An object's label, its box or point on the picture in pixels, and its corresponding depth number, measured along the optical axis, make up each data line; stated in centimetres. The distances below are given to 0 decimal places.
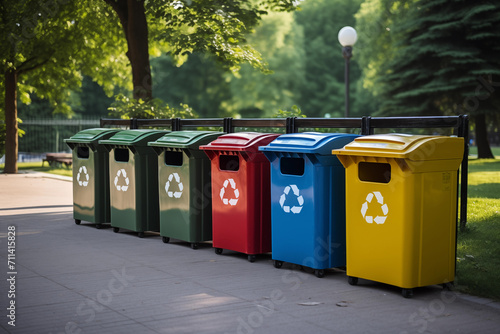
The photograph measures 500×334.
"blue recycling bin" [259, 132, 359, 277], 645
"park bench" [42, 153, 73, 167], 2411
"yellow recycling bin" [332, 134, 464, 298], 568
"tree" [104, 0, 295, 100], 1586
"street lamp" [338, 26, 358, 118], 1547
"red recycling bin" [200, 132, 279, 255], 722
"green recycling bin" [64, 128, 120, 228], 977
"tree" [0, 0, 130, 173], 1880
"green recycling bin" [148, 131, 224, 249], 800
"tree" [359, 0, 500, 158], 2575
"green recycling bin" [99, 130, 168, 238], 891
